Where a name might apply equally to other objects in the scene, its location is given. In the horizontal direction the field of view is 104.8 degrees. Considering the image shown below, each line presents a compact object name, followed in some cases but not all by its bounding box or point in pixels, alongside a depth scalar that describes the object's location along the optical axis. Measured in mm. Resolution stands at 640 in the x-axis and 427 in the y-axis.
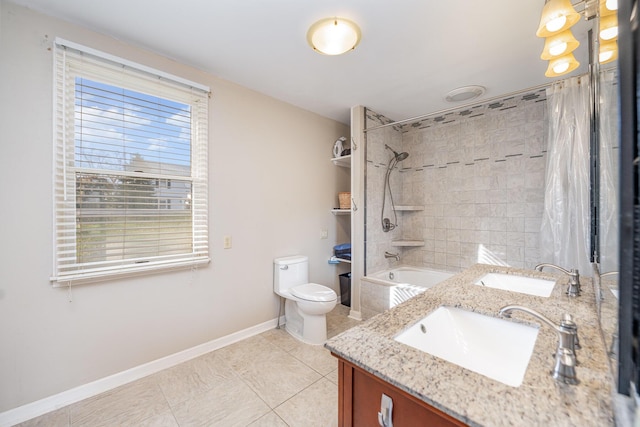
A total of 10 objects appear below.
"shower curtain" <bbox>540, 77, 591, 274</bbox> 1805
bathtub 2521
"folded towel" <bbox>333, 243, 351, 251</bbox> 3205
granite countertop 552
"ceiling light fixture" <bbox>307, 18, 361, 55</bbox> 1573
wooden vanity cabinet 633
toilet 2246
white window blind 1563
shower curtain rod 1688
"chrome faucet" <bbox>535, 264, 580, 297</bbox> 1249
